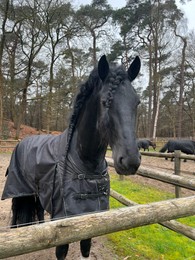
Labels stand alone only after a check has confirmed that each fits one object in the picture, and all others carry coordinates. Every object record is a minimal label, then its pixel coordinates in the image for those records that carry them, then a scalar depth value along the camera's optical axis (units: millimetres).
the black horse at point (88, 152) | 1930
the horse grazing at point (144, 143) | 18062
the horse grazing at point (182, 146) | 14688
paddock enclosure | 1300
